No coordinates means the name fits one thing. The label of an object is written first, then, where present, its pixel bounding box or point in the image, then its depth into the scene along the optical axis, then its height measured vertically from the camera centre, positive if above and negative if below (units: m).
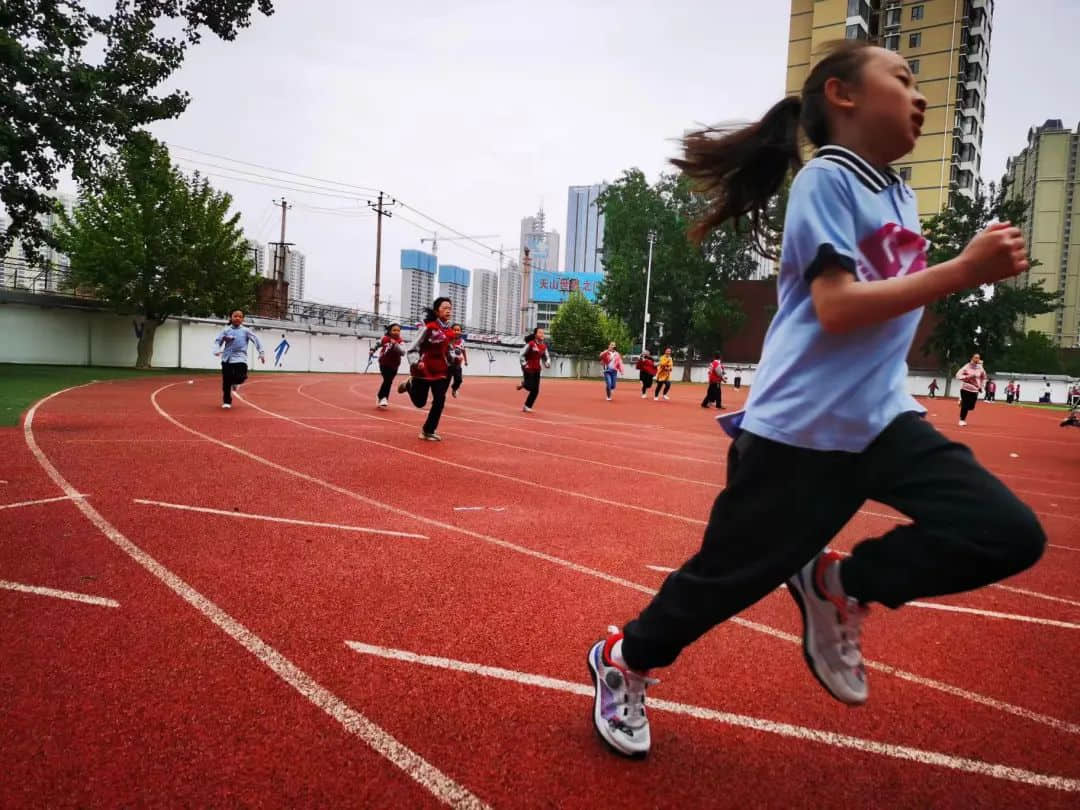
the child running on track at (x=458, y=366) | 17.99 -0.28
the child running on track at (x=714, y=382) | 23.11 -0.48
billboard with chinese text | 112.06 +12.00
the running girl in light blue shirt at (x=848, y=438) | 1.56 -0.16
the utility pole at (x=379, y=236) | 53.72 +8.82
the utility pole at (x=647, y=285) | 55.31 +6.34
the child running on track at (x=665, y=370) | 26.33 -0.19
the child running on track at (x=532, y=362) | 16.81 -0.07
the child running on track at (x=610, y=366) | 25.41 -0.13
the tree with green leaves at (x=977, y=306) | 49.75 +5.42
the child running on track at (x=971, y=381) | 18.44 -0.03
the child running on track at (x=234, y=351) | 13.21 -0.12
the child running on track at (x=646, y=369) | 27.59 -0.18
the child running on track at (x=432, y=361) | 10.22 -0.10
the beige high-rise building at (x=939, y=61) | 57.97 +26.83
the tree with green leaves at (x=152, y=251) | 26.52 +3.44
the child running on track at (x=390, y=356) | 15.97 -0.10
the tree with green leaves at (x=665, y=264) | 59.44 +8.72
